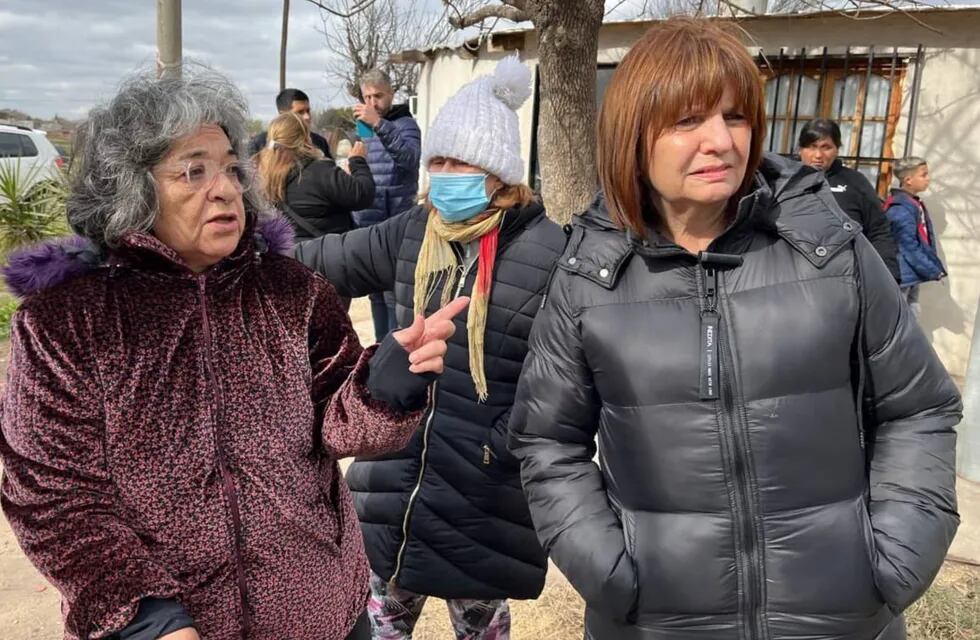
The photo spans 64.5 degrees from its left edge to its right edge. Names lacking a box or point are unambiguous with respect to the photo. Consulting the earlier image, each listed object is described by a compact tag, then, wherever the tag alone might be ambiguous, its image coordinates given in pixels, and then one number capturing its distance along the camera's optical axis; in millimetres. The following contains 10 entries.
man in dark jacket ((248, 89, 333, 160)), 6414
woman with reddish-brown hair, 1422
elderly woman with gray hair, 1358
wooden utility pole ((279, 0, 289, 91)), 14612
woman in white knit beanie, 2115
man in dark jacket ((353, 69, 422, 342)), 5621
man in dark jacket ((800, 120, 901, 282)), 4637
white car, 12273
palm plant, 7738
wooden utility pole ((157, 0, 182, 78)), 4227
